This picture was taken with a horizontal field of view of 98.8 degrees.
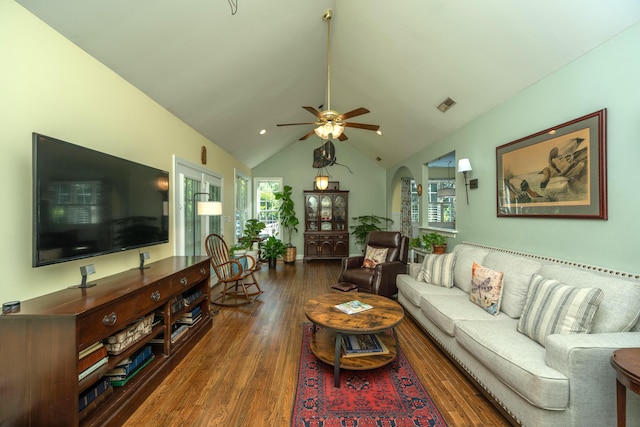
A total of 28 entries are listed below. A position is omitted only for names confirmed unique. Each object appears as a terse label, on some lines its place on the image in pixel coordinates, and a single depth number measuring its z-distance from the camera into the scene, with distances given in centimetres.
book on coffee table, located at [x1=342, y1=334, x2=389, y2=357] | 226
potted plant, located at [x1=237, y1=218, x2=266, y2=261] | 573
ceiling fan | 296
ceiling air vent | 354
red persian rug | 173
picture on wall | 202
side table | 115
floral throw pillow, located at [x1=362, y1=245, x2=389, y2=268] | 423
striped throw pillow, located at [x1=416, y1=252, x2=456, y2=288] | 319
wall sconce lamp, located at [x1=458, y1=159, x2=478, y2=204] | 355
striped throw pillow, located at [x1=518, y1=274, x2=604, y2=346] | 162
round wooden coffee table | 207
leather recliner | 375
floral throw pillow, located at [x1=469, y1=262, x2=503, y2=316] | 235
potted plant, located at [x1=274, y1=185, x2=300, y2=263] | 744
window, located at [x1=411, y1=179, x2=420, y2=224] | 734
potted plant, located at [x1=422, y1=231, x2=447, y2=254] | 420
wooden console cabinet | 138
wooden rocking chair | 388
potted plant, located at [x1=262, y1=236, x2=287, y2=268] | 654
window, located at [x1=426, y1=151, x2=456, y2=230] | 659
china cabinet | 743
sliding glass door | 353
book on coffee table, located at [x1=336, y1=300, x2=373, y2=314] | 241
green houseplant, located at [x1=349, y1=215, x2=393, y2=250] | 764
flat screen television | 155
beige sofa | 138
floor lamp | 357
